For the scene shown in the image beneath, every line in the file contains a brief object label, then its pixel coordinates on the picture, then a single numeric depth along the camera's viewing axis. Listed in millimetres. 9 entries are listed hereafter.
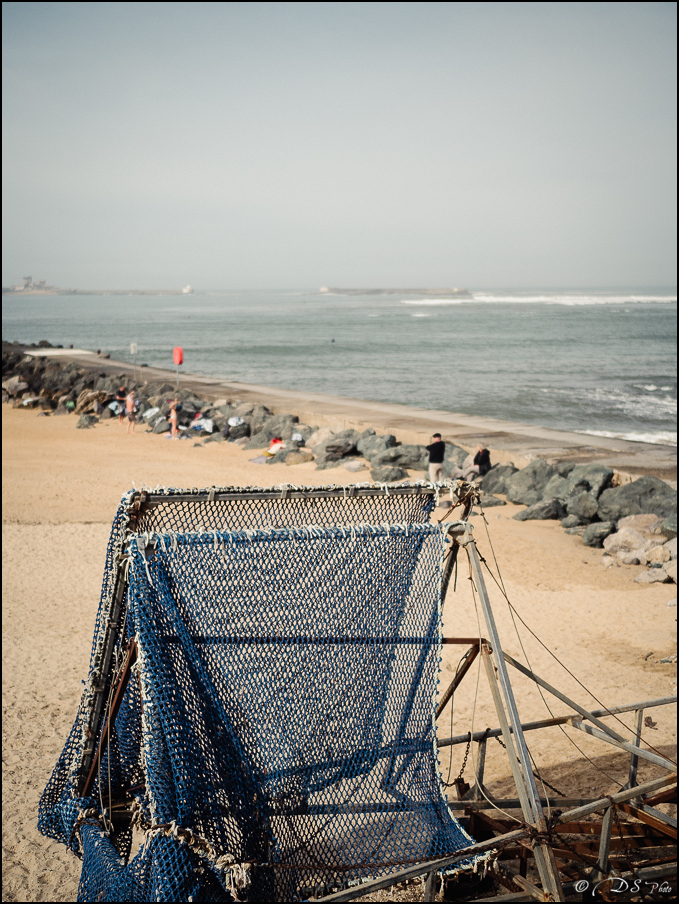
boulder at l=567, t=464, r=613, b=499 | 15547
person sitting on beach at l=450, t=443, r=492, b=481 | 17834
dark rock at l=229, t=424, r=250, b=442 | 23548
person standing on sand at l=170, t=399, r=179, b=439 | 23828
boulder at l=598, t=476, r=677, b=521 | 14547
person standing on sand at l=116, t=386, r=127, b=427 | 27609
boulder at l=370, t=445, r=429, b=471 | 18750
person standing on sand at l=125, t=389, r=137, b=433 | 24883
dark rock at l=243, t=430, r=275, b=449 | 22422
